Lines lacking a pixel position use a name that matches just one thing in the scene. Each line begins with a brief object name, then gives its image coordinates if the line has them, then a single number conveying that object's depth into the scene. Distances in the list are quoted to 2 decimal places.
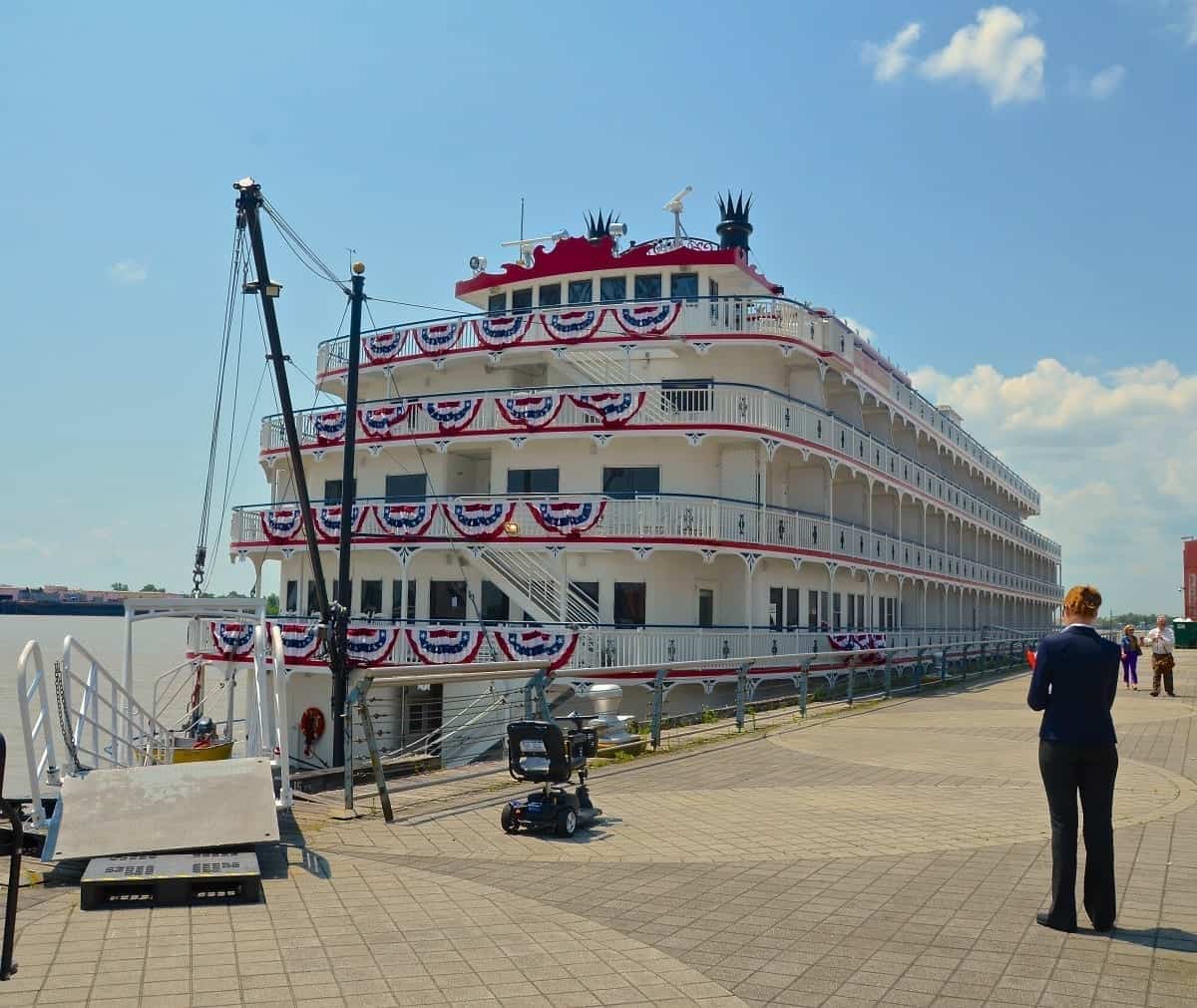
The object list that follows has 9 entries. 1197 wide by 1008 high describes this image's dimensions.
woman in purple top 25.41
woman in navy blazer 6.00
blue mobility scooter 8.59
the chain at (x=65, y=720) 8.49
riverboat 24.03
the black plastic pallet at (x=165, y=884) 6.52
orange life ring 24.62
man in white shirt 23.47
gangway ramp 7.24
